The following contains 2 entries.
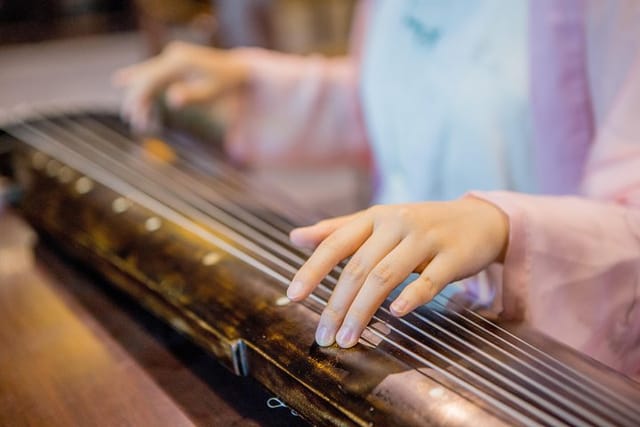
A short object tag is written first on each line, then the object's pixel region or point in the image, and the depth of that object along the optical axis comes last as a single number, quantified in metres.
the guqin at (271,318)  0.85
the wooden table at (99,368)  0.96
